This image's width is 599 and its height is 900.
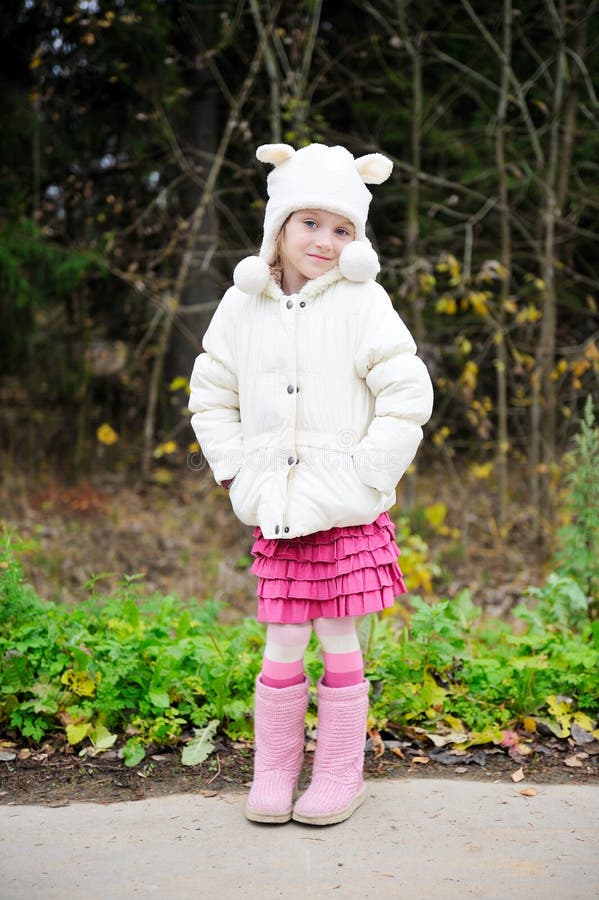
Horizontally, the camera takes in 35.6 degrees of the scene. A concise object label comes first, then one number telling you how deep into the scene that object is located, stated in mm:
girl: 2762
